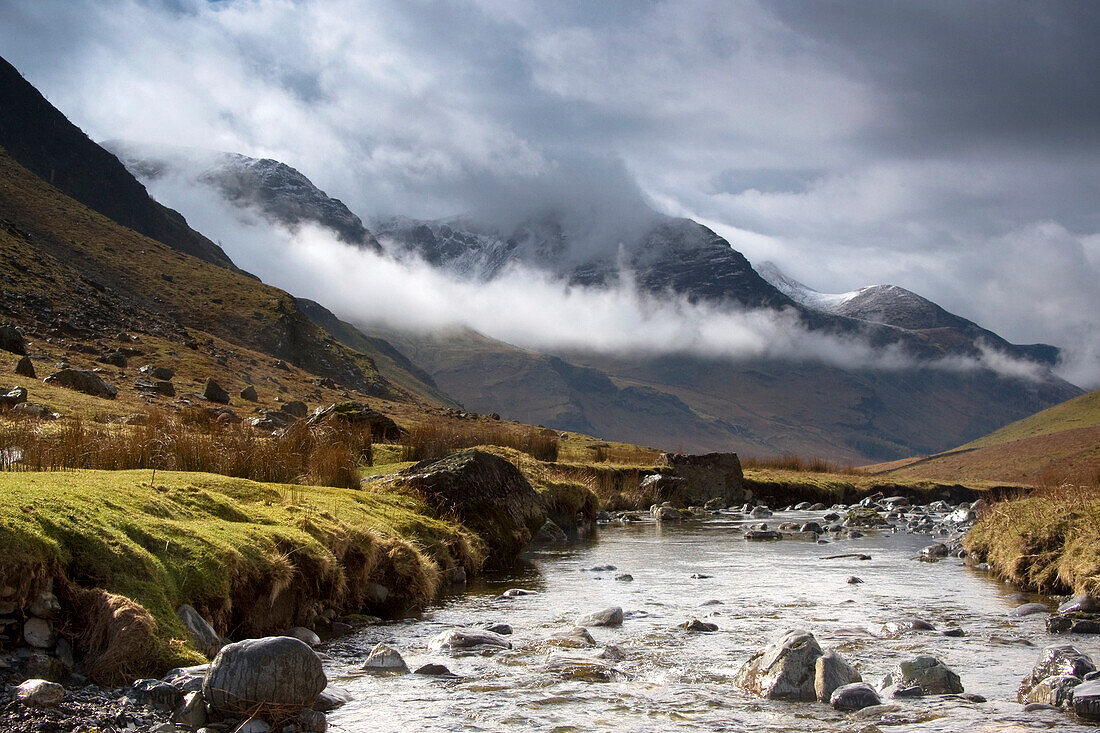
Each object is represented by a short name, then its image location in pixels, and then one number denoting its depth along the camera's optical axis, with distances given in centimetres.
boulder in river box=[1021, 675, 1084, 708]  838
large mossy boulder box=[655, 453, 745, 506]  4025
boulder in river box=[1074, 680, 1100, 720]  798
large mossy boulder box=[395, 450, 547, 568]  1864
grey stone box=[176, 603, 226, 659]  859
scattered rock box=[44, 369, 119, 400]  3103
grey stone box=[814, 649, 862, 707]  885
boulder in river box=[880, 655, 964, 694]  905
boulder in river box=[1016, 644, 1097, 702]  892
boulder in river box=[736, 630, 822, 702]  895
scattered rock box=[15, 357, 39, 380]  3183
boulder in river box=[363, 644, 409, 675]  965
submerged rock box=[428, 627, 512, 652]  1079
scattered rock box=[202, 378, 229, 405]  4297
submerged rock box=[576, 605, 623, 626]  1238
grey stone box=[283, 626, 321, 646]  1060
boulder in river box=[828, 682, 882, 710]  858
